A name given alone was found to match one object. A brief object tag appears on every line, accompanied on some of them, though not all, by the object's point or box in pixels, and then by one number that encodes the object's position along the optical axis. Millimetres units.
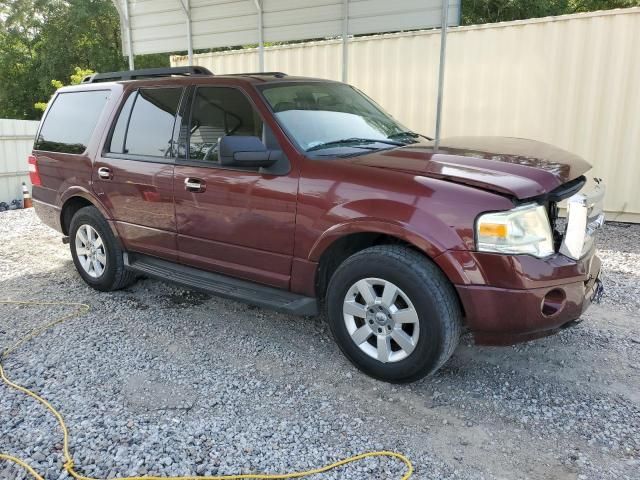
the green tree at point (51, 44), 28938
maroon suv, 2900
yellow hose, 2490
